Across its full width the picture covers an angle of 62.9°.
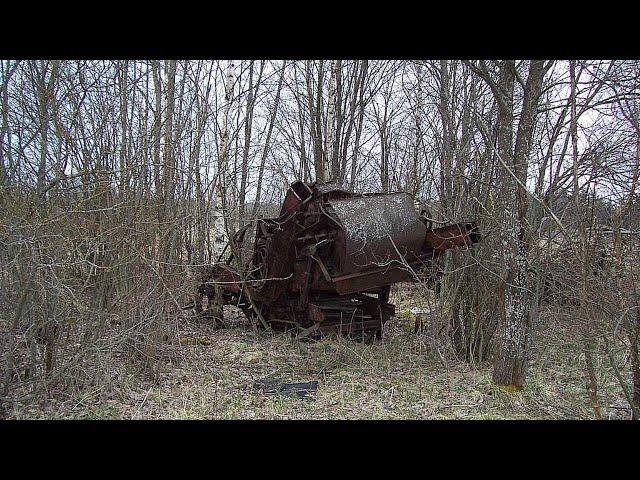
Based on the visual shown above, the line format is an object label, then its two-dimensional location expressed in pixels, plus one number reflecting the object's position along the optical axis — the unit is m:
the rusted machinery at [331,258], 7.12
